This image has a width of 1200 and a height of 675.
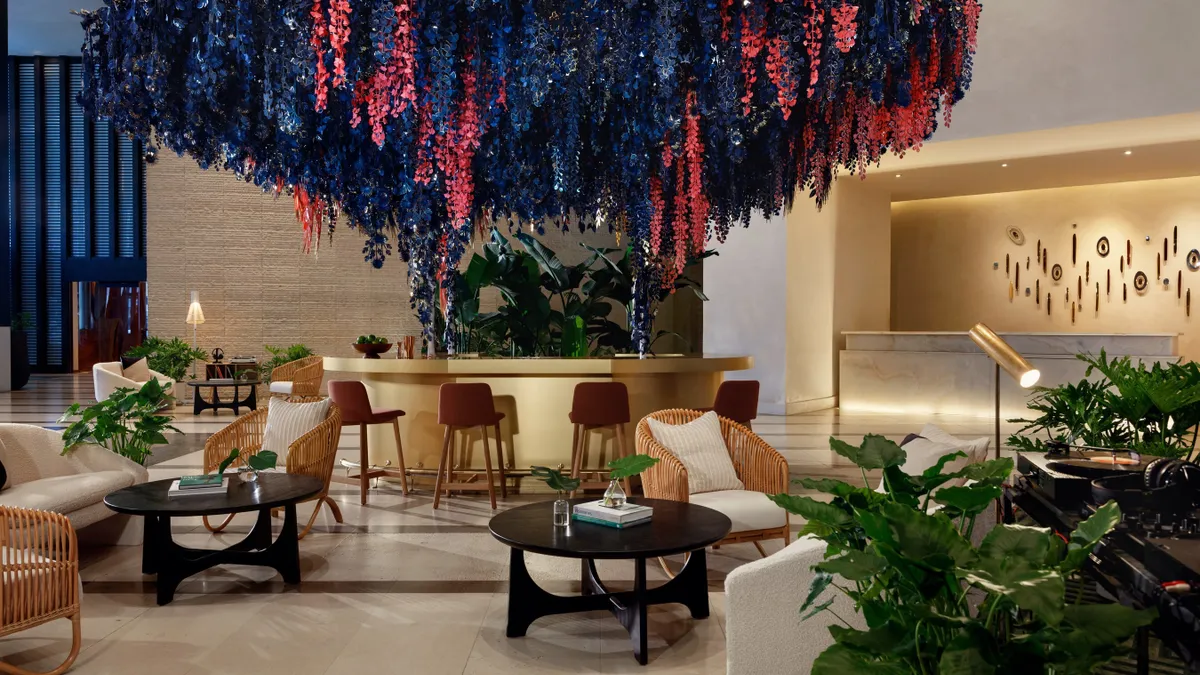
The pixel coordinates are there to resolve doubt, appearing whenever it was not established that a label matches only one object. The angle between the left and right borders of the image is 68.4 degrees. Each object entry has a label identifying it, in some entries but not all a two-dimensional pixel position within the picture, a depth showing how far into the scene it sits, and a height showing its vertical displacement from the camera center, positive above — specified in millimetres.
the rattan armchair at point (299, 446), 5125 -747
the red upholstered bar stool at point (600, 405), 6344 -582
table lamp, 13656 +187
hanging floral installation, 3963 +1166
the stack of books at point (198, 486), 4250 -783
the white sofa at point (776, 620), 2521 -852
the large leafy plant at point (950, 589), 1298 -413
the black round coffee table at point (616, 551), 3309 -836
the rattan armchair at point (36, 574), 3010 -878
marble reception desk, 11648 -633
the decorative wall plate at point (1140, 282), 12867 +610
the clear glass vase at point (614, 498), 3719 -731
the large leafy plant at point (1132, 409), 3861 -392
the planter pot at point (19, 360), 16438 -653
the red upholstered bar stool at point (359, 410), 6512 -634
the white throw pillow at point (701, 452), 4547 -670
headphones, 2514 -495
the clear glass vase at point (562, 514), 3572 -767
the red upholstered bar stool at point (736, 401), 6508 -570
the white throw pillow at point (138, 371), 12489 -661
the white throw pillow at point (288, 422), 5566 -616
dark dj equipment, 1831 -544
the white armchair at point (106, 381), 11961 -757
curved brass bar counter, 6867 -548
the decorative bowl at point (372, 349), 8133 -223
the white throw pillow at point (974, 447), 3467 -495
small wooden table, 12109 -1082
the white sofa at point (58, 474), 4395 -816
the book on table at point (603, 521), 3603 -817
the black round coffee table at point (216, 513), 4027 -962
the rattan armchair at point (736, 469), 4262 -746
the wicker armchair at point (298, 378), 10125 -655
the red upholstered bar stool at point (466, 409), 6277 -601
